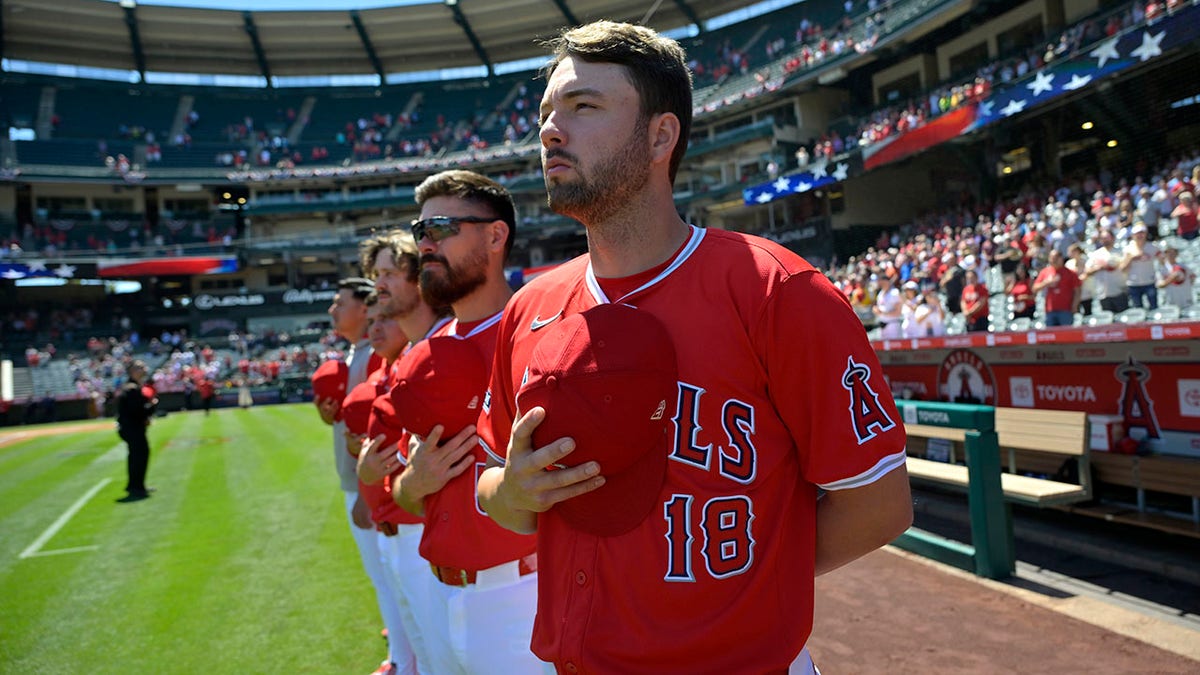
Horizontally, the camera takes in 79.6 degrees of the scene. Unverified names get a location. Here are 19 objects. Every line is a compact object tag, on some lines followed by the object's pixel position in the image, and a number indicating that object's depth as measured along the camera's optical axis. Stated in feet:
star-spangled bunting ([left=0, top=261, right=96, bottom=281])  117.29
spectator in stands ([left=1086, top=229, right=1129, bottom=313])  27.71
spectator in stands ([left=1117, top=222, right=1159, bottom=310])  26.78
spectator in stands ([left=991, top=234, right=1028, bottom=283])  40.78
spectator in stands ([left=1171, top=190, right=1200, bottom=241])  32.96
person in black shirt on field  34.86
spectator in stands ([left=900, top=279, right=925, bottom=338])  31.12
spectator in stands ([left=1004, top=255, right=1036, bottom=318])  31.78
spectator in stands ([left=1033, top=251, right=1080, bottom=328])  27.12
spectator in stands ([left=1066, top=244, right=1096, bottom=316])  28.99
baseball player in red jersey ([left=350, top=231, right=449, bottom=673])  10.59
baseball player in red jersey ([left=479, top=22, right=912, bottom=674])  4.51
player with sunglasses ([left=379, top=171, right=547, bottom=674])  8.25
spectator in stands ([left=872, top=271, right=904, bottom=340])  34.00
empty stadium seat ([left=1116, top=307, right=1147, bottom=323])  25.91
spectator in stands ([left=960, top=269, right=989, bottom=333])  31.30
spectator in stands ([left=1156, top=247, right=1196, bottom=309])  25.90
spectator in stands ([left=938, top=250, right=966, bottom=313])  38.19
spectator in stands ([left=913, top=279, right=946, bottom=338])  30.30
